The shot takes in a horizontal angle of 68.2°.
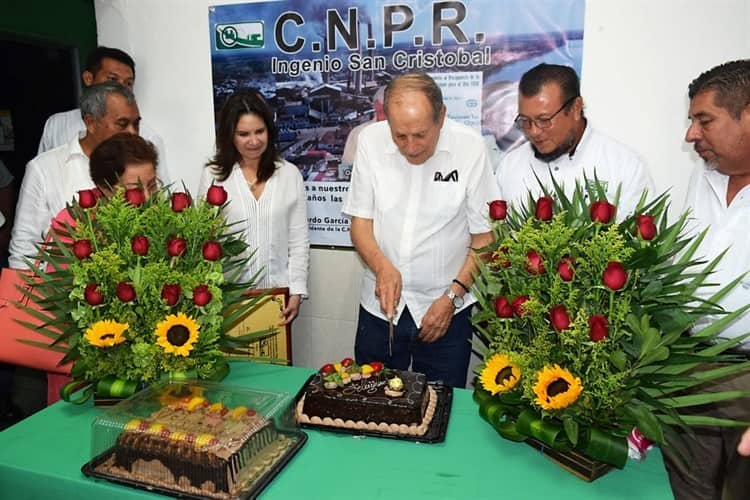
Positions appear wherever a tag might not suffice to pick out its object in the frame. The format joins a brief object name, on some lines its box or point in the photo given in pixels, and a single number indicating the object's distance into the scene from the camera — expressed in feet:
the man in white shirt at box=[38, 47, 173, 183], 10.02
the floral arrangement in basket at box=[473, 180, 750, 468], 3.82
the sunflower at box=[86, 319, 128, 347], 4.61
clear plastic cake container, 3.94
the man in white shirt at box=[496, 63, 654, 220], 6.82
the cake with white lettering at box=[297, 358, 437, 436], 4.69
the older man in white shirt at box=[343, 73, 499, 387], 7.37
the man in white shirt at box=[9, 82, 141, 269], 8.02
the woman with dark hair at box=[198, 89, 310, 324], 8.30
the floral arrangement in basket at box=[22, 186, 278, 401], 4.75
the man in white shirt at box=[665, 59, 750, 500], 5.89
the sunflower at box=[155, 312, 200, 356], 4.70
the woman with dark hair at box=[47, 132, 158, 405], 6.35
